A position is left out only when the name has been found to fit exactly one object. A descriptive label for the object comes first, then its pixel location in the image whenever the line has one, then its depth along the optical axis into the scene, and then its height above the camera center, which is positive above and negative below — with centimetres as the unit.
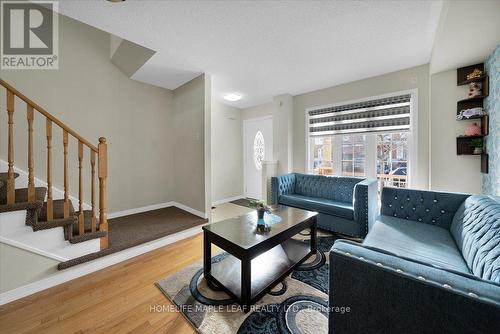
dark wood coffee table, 150 -83
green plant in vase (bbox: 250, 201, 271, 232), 184 -50
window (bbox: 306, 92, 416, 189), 301 +49
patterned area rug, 134 -108
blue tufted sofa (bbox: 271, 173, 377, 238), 247 -50
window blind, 297 +84
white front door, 475 +44
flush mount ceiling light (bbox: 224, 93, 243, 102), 411 +152
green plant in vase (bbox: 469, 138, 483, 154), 231 +26
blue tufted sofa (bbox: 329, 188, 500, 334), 68 -50
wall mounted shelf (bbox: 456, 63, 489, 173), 225 +77
